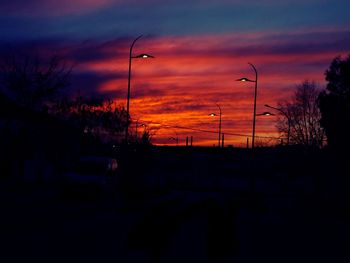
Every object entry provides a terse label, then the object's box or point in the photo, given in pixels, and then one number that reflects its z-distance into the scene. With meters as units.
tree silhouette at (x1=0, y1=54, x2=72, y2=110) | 71.50
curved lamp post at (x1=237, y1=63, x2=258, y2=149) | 51.10
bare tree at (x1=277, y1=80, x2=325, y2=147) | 80.31
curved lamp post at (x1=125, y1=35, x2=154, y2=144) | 45.15
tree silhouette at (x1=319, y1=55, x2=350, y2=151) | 58.36
